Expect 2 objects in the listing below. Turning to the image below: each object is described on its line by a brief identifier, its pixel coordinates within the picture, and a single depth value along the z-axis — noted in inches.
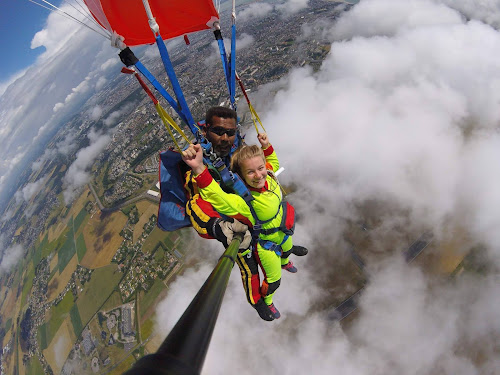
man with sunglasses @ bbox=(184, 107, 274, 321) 109.2
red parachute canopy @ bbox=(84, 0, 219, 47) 116.9
